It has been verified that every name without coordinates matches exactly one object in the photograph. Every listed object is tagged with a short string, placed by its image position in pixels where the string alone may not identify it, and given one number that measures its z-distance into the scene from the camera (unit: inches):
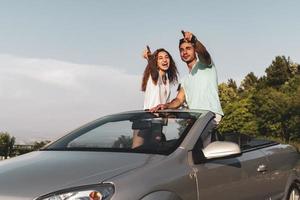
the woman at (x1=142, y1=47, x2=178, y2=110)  293.9
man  257.8
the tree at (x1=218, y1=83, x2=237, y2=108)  3973.9
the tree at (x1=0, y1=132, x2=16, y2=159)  6060.5
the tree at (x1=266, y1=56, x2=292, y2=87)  4146.2
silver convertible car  142.4
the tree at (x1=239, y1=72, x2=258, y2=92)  4592.0
